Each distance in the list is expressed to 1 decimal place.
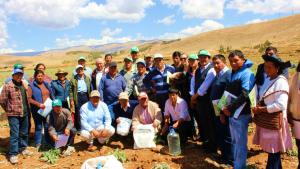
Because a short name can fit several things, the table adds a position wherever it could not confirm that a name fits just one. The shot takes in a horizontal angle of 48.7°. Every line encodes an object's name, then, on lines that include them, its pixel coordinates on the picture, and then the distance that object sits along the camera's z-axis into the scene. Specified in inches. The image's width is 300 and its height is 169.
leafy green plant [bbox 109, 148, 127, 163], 275.1
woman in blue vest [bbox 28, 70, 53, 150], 313.3
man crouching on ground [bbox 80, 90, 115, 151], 304.8
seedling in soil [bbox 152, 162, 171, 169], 246.8
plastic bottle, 284.5
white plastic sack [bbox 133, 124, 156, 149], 299.9
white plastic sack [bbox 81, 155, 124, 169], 199.3
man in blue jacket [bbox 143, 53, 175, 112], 305.0
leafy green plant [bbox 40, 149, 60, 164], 287.3
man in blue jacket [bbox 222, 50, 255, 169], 208.1
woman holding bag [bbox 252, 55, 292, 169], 184.2
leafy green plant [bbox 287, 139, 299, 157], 265.9
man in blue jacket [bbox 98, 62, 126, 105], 322.3
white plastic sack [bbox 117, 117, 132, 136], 315.0
